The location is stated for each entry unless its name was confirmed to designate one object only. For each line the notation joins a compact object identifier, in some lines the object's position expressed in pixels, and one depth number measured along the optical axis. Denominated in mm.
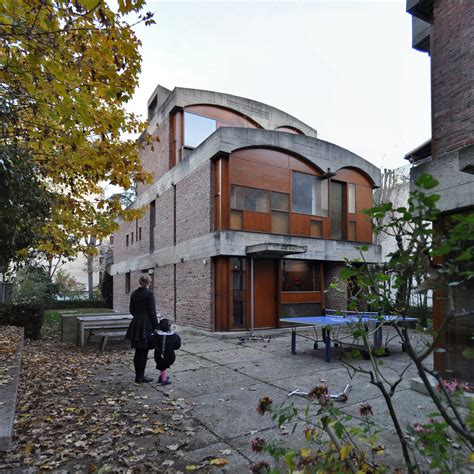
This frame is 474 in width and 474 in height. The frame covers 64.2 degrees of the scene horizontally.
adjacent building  5184
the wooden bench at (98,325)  10523
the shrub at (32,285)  21038
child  6453
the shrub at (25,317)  11484
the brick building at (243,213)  13102
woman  6543
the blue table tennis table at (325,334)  8094
